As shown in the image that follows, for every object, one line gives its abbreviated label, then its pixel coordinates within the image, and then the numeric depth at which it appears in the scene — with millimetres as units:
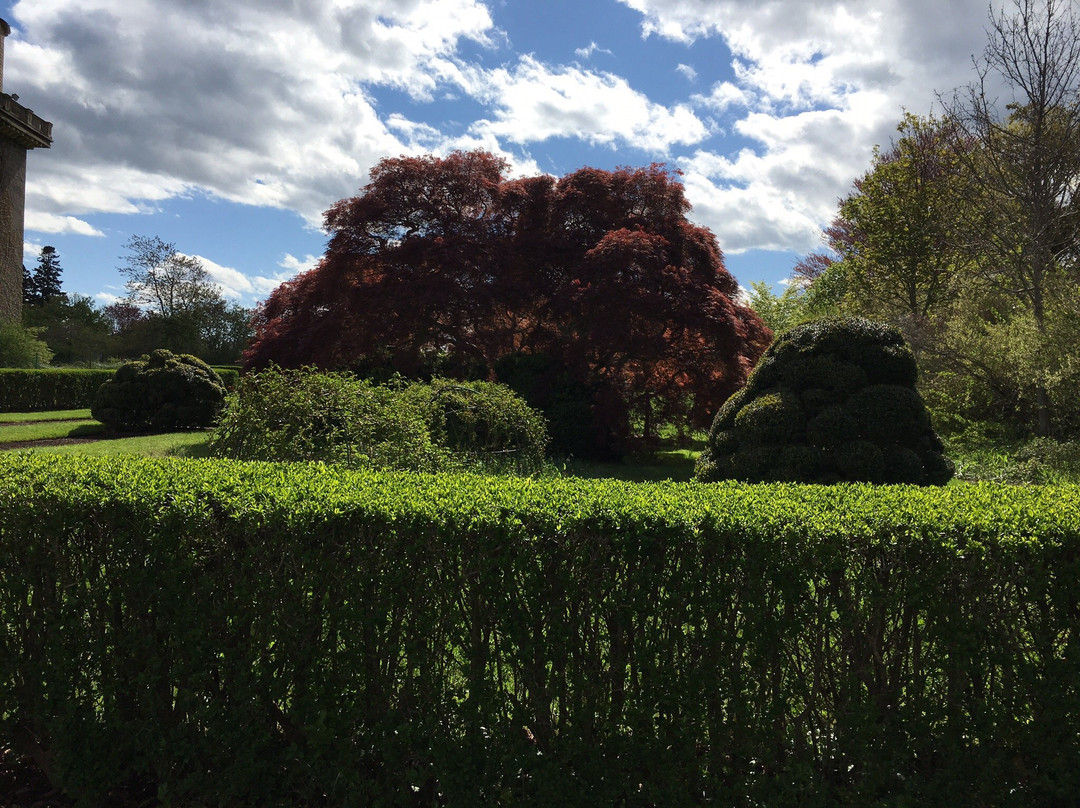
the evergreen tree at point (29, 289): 57594
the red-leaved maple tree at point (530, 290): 13641
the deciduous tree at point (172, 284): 40438
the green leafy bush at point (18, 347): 29388
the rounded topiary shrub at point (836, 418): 7672
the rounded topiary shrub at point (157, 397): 16781
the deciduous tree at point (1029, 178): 15711
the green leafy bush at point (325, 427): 7484
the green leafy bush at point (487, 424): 10391
